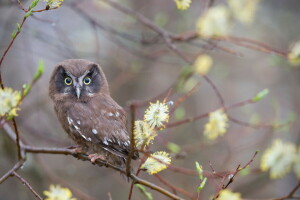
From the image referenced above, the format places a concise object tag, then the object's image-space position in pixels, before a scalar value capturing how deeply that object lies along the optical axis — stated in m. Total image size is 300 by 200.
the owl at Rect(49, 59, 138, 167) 7.47
